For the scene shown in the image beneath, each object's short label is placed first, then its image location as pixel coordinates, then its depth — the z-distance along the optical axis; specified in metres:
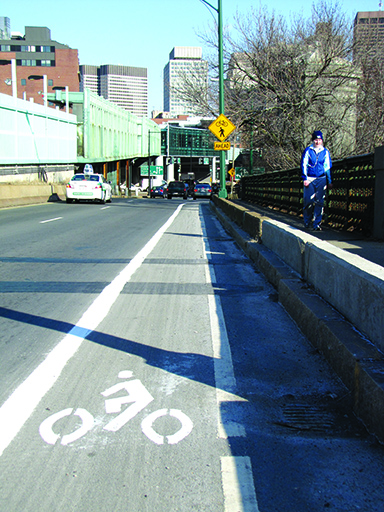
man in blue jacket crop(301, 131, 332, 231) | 10.77
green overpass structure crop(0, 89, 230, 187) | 32.53
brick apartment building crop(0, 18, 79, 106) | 92.25
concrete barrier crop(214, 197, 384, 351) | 3.82
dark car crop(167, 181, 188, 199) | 58.38
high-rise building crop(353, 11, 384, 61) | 27.05
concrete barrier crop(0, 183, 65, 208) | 25.67
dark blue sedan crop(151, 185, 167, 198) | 64.33
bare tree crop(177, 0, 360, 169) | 27.22
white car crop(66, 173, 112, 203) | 30.17
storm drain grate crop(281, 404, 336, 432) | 3.34
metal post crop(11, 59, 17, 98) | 34.14
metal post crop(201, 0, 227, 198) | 24.31
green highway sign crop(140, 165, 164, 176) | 97.56
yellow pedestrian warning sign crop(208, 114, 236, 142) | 23.81
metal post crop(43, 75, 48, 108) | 49.24
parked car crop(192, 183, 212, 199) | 53.69
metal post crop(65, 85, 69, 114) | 49.80
